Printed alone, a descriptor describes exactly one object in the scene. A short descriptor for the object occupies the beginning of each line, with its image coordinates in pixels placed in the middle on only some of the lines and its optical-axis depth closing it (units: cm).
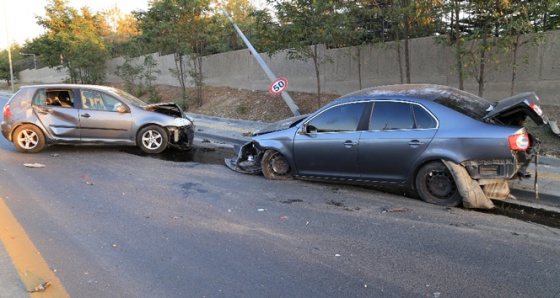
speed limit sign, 1187
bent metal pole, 1228
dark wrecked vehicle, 500
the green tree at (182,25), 1606
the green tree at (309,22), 1092
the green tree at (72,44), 2703
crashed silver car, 899
